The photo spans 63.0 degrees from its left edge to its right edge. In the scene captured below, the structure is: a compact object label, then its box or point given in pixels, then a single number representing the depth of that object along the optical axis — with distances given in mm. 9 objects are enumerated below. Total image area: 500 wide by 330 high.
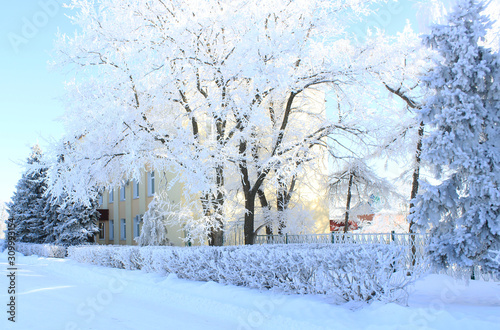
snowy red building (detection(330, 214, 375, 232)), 22369
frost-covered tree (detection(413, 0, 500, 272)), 7227
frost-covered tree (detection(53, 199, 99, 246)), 26297
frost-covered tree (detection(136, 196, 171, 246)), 19078
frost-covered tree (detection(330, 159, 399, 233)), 17312
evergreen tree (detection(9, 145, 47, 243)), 32812
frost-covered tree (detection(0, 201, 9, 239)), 75812
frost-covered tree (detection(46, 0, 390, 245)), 12250
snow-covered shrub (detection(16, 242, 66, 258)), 24219
